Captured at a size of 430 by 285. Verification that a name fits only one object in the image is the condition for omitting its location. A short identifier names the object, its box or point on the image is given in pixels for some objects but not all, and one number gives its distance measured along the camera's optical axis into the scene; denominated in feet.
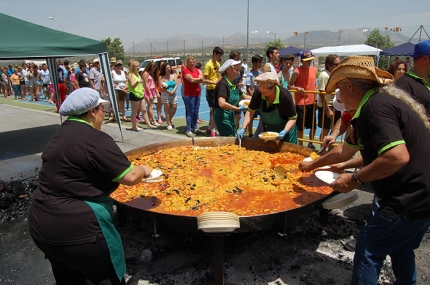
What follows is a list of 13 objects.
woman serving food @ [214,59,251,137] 18.20
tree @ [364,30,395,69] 129.70
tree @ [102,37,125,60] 193.98
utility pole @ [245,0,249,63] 95.00
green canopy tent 22.81
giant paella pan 9.82
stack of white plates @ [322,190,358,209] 10.45
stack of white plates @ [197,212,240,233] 8.21
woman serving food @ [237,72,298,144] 14.74
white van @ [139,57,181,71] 85.51
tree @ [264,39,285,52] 154.30
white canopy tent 62.63
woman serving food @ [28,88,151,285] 7.25
